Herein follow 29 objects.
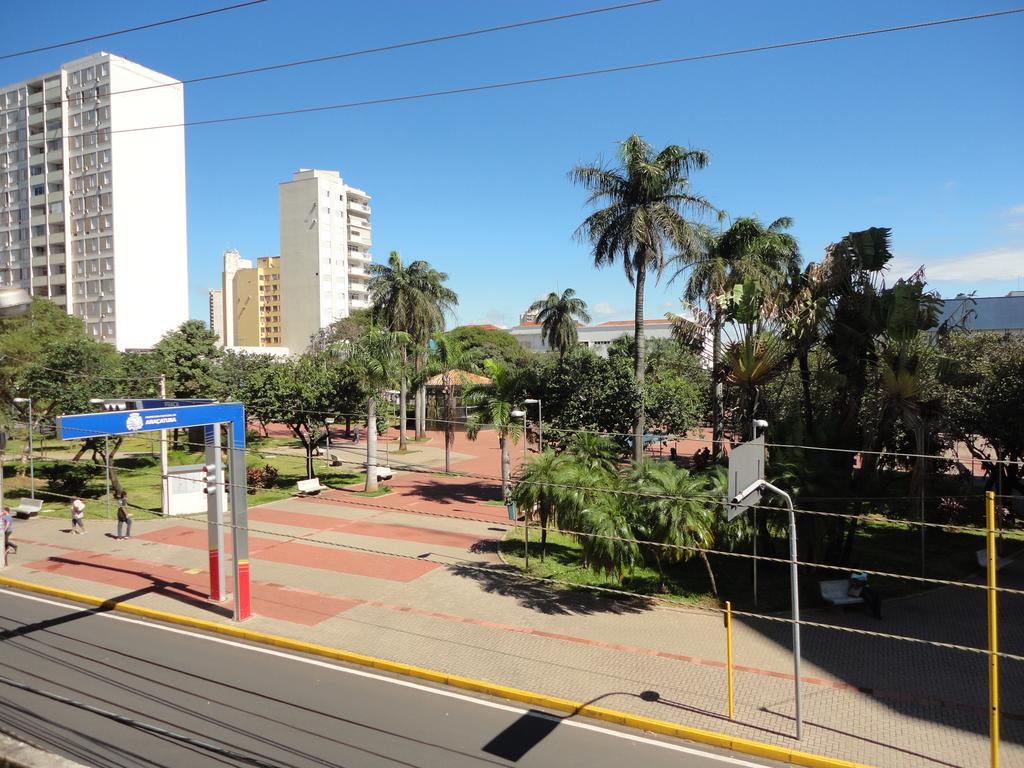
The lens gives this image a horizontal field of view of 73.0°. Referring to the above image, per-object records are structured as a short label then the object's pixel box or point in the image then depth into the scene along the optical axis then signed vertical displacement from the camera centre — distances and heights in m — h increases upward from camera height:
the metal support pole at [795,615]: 9.98 -3.60
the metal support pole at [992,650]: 7.83 -3.27
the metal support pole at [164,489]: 24.03 -3.82
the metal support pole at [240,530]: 14.71 -3.19
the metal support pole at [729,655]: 10.49 -4.34
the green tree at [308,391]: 29.17 -0.43
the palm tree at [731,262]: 23.28 +4.07
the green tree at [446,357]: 37.91 +1.18
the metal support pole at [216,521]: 15.12 -3.01
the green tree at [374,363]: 29.23 +0.71
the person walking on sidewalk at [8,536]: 19.38 -4.25
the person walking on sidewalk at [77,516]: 22.77 -4.25
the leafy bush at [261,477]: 30.84 -4.26
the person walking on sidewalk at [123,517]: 21.84 -4.14
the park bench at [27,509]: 25.48 -4.45
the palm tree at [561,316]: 52.31 +4.53
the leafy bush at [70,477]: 28.83 -3.95
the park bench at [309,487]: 28.89 -4.43
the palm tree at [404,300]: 44.47 +5.10
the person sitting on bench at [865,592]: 15.08 -4.95
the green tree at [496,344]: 73.56 +3.97
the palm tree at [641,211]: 22.86 +5.43
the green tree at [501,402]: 26.28 -1.01
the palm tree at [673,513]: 14.62 -3.03
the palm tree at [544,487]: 15.60 -2.58
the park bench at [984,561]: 18.02 -5.24
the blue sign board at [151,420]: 12.63 -0.70
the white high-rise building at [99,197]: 67.75 +19.39
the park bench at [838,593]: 15.27 -5.07
